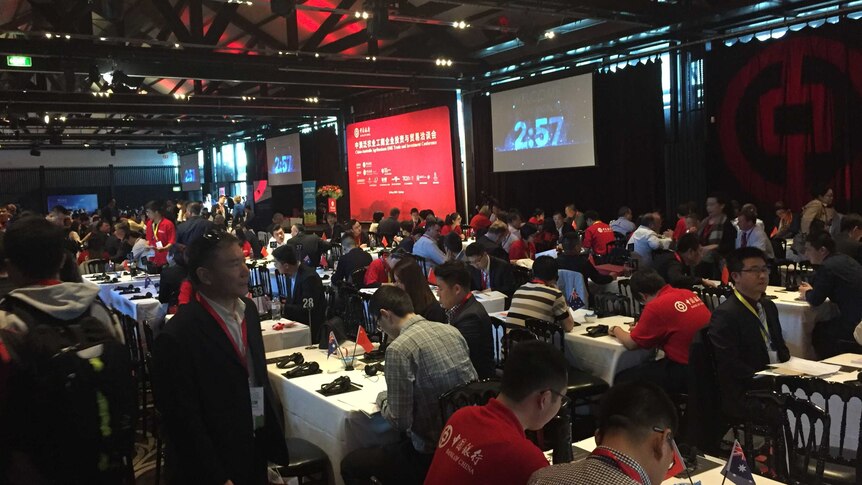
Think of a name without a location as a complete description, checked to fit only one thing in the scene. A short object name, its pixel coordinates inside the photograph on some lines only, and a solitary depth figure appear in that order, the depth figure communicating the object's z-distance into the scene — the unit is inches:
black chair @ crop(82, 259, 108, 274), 405.1
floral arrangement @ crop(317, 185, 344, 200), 681.6
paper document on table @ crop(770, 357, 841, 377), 150.2
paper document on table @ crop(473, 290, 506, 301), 263.7
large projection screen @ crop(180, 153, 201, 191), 1217.4
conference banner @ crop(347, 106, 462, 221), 617.0
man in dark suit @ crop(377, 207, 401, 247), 491.8
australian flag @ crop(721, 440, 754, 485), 83.7
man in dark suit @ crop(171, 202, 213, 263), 336.5
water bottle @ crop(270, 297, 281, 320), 230.1
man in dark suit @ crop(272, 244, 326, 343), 243.3
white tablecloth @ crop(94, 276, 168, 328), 286.8
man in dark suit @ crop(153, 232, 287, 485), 87.0
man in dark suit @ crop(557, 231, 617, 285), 289.1
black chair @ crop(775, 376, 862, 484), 117.3
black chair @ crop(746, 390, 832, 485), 108.9
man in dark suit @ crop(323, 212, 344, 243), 510.4
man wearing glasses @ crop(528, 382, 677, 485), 70.2
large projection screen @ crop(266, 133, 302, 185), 876.0
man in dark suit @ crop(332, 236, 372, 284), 310.8
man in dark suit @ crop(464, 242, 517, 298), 278.7
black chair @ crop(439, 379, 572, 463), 122.4
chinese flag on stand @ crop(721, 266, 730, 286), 253.4
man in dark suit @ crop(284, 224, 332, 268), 392.8
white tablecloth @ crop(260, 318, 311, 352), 214.8
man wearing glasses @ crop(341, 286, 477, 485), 128.2
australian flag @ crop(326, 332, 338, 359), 181.7
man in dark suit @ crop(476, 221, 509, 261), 331.3
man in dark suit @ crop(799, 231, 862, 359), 203.3
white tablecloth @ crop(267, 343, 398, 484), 141.1
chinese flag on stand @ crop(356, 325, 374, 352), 175.8
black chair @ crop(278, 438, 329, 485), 136.7
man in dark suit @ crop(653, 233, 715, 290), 241.9
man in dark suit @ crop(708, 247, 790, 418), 145.1
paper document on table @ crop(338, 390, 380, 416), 140.9
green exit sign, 401.4
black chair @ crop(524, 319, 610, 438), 181.8
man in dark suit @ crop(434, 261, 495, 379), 165.0
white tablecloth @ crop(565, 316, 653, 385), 188.9
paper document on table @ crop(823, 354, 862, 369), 160.2
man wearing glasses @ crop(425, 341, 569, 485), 81.5
